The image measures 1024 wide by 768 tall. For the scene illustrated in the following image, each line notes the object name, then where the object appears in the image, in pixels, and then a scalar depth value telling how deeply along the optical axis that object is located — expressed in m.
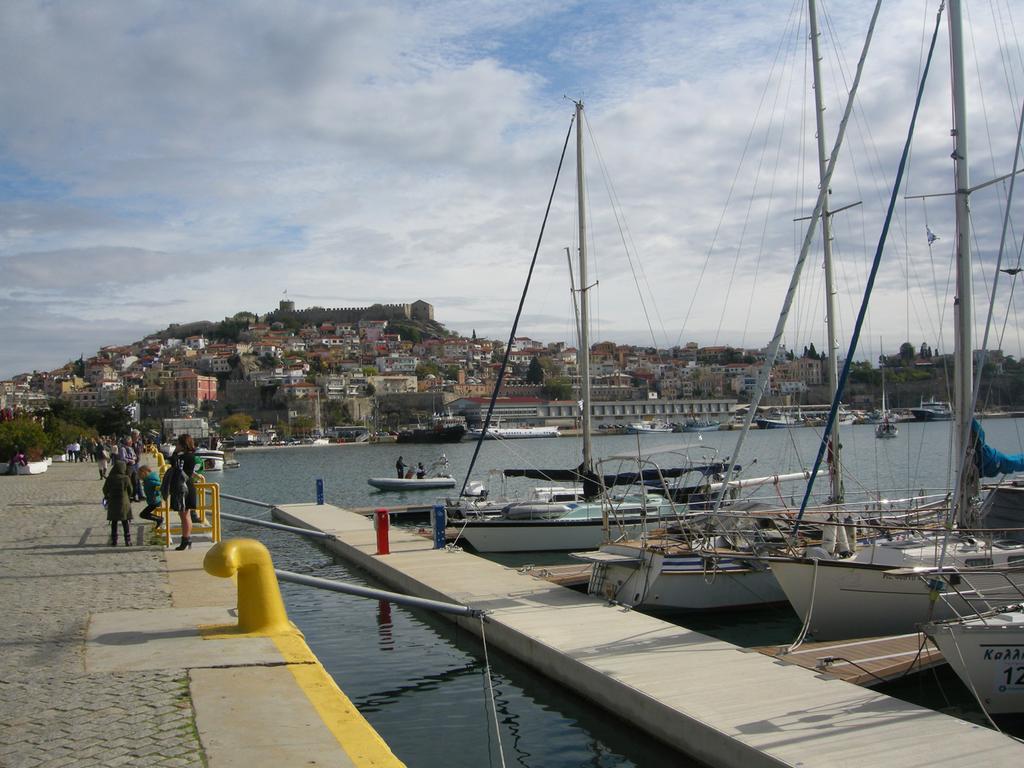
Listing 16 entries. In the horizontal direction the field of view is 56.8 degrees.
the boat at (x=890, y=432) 79.19
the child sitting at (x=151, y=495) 18.52
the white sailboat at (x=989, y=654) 8.40
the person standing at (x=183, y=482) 14.66
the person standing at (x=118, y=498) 15.41
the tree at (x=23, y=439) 43.97
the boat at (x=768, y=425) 122.20
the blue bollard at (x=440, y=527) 18.23
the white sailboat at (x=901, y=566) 11.26
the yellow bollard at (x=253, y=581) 8.49
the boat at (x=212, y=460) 68.26
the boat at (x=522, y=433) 123.41
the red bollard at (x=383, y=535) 17.61
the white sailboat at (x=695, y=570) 13.10
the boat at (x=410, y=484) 41.91
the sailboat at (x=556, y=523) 21.08
